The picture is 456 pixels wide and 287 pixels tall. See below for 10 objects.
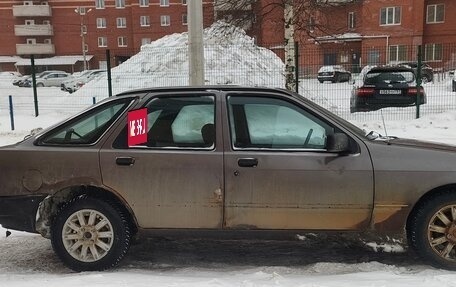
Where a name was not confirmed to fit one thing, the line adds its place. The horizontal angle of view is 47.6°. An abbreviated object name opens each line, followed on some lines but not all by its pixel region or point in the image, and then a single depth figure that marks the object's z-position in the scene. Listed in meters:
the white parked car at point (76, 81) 32.42
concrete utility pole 9.56
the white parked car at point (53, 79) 39.72
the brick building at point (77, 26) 63.88
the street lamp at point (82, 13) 66.55
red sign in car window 4.52
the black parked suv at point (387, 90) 13.99
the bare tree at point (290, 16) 14.55
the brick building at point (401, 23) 43.94
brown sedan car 4.33
